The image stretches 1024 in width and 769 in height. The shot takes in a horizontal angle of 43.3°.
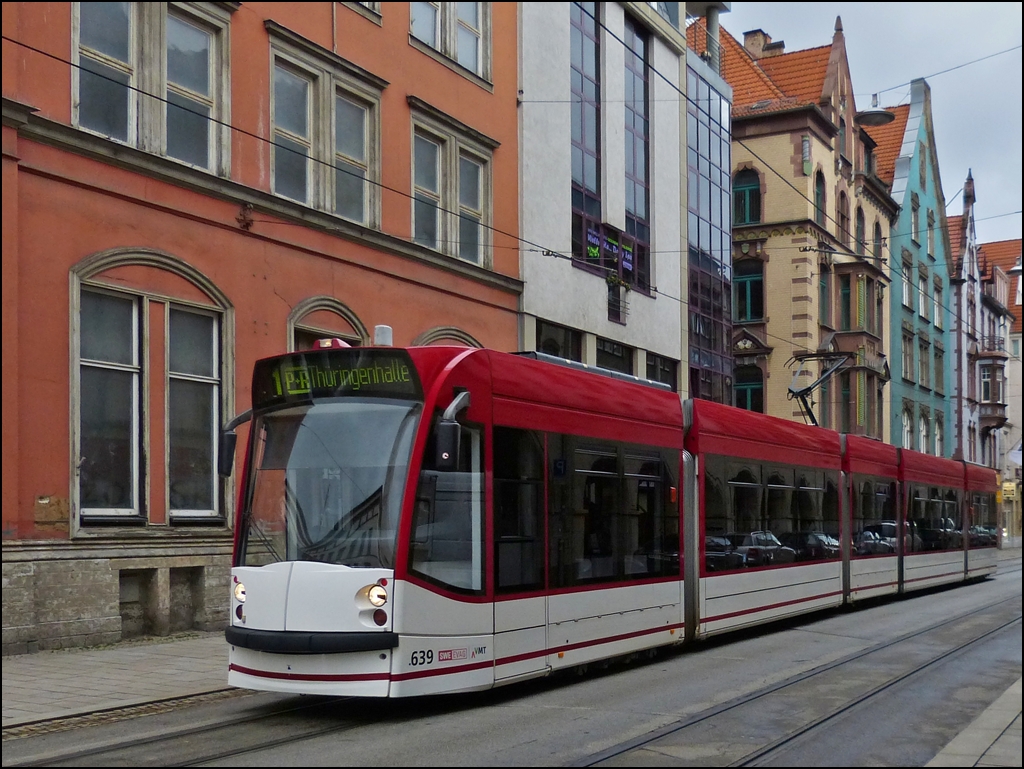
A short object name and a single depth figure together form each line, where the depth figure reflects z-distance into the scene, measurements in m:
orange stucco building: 14.20
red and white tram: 9.40
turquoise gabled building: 52.88
